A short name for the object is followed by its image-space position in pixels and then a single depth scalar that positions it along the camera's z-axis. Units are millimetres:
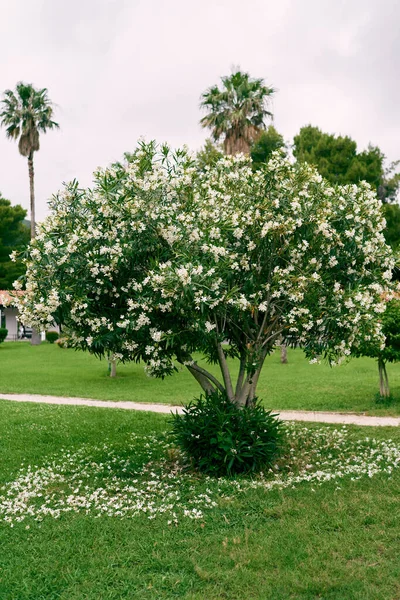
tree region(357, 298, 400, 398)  14205
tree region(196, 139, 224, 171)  38069
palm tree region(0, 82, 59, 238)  36250
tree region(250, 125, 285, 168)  42594
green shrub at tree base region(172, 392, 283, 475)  8641
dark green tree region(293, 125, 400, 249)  37312
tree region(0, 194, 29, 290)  49250
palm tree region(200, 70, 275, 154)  28422
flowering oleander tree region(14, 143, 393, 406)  7551
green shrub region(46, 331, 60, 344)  40062
